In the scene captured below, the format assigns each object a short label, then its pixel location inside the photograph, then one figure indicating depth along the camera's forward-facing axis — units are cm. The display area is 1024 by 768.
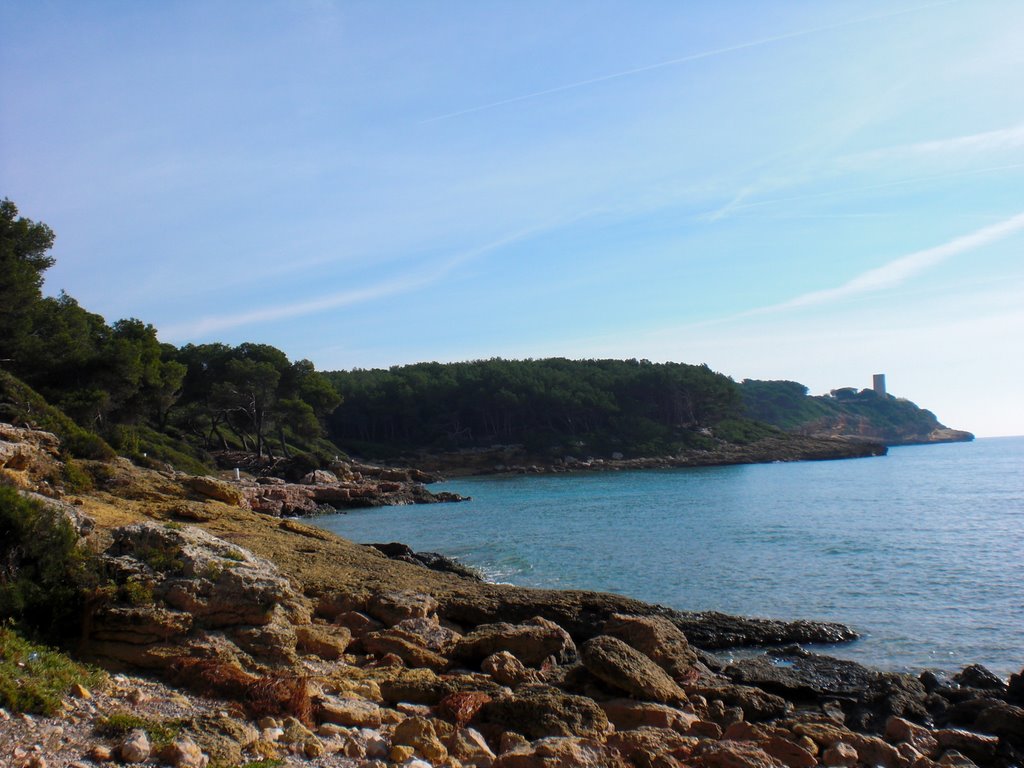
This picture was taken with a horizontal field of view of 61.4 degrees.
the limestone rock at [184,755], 664
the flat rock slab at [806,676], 1315
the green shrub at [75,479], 1870
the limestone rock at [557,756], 743
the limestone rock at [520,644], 1234
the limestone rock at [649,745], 809
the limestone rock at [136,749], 664
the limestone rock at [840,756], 915
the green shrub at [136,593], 1039
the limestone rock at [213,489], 2364
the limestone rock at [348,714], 860
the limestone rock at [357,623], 1293
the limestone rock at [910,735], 1047
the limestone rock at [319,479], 5994
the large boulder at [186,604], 984
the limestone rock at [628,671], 1063
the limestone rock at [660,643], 1241
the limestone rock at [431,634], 1273
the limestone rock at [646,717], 993
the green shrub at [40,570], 967
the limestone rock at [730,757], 831
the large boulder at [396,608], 1345
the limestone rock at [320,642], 1141
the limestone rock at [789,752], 906
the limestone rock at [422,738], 784
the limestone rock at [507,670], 1122
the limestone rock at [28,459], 1628
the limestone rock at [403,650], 1188
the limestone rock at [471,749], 785
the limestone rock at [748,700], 1141
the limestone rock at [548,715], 900
